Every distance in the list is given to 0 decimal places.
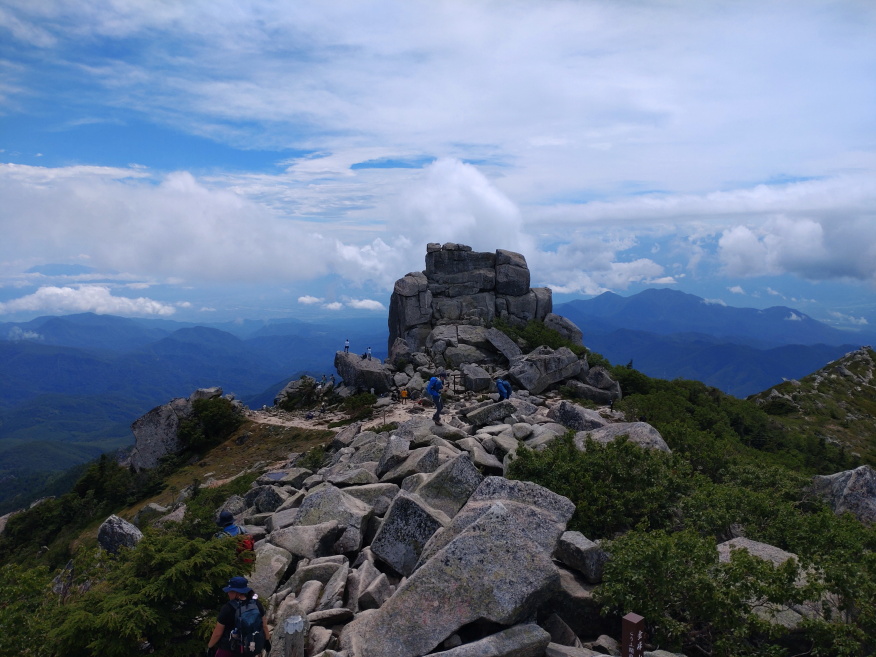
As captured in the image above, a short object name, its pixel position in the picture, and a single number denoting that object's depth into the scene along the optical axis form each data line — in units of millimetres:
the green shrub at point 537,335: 48188
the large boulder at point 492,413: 25719
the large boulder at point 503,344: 46031
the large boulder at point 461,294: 52938
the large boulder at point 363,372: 43375
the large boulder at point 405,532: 12578
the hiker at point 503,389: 28188
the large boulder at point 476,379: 39188
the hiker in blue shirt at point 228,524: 14383
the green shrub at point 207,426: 44531
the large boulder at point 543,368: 39031
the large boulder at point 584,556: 11047
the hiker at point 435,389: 27444
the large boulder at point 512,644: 8820
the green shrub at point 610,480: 13523
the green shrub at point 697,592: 9039
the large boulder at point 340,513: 14391
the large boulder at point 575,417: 24469
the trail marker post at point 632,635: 8453
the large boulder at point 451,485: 14477
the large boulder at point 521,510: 10922
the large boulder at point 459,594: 9375
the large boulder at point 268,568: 12516
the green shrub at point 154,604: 8898
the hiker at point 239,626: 9266
